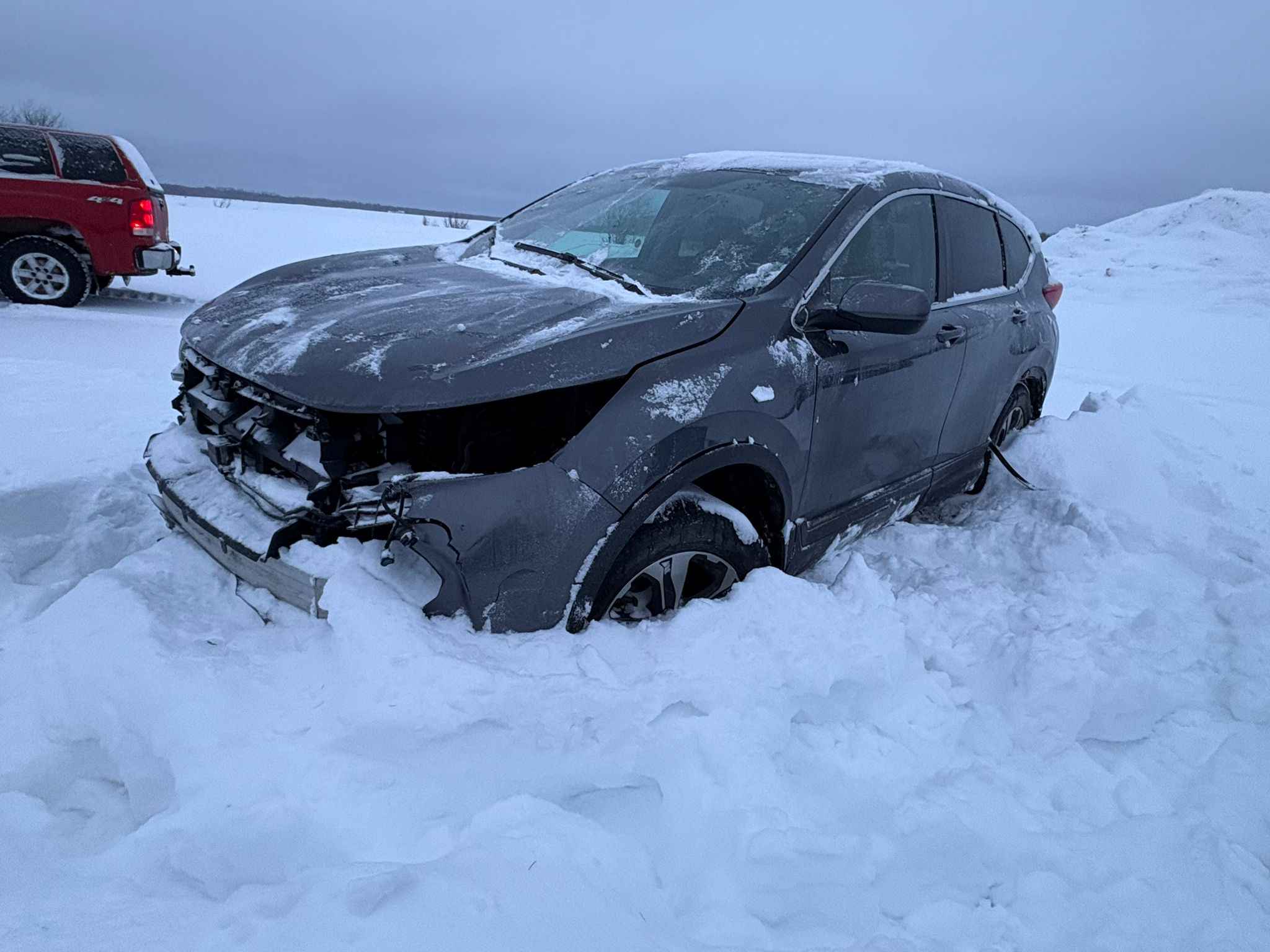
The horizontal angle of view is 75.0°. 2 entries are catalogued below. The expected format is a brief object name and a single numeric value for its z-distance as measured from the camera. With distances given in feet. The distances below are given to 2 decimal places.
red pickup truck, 26.63
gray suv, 6.93
